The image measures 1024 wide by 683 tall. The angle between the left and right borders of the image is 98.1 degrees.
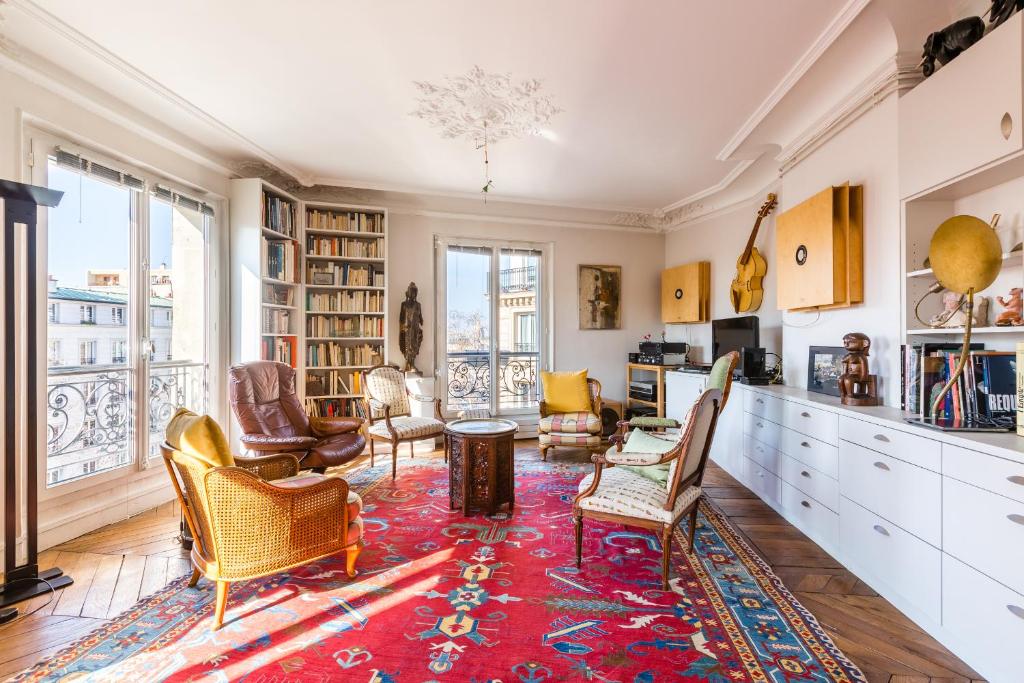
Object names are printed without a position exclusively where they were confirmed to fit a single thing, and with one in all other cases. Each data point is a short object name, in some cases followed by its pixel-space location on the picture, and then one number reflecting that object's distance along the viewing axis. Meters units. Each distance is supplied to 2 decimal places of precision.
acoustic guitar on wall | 4.62
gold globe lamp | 1.88
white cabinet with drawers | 1.61
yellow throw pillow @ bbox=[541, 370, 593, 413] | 4.94
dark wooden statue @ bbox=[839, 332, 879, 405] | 2.71
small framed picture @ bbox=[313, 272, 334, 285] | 4.91
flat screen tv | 4.26
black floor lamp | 2.22
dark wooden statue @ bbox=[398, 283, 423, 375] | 5.30
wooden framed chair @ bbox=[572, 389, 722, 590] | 2.29
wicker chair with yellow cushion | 1.96
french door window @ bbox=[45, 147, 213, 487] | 2.90
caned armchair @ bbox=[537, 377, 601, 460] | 4.54
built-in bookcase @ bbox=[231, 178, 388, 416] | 4.36
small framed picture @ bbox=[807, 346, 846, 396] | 3.14
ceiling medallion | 2.99
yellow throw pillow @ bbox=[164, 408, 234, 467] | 1.95
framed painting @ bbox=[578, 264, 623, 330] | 6.05
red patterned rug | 1.73
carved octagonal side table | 3.27
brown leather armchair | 3.22
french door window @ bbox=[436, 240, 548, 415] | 5.64
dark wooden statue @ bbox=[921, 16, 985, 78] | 2.05
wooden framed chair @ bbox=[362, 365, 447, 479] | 4.21
